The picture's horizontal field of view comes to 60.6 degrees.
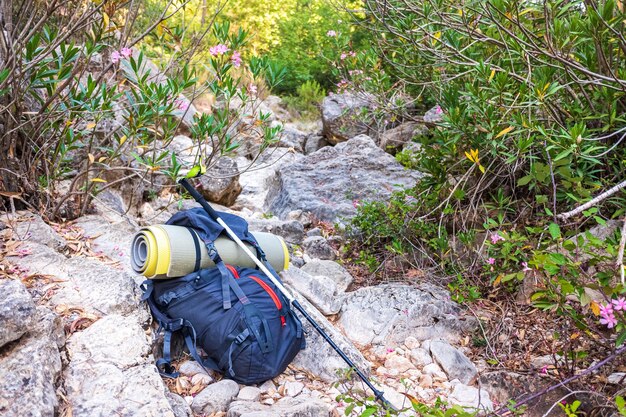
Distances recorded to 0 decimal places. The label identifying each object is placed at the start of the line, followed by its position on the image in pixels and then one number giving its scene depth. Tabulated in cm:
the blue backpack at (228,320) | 281
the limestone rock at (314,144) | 1115
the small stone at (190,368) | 284
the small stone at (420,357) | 340
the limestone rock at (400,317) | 367
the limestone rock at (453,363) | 324
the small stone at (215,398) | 258
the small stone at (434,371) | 327
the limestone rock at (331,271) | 452
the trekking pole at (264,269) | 293
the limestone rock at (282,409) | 247
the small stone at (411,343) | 356
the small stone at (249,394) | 273
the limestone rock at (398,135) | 842
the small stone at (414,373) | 327
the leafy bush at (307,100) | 1368
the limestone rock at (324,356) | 311
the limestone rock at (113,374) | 225
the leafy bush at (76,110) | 336
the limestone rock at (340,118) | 979
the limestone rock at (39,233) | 339
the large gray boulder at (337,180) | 662
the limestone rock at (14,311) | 217
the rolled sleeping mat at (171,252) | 291
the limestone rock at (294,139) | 1102
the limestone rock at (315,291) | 382
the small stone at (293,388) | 290
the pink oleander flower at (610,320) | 207
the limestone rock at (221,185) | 680
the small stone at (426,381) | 318
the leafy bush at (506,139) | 315
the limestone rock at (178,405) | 244
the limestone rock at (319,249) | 539
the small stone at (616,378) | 252
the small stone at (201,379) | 278
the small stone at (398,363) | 334
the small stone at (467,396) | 301
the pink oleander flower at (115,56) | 341
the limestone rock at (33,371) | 203
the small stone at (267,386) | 286
